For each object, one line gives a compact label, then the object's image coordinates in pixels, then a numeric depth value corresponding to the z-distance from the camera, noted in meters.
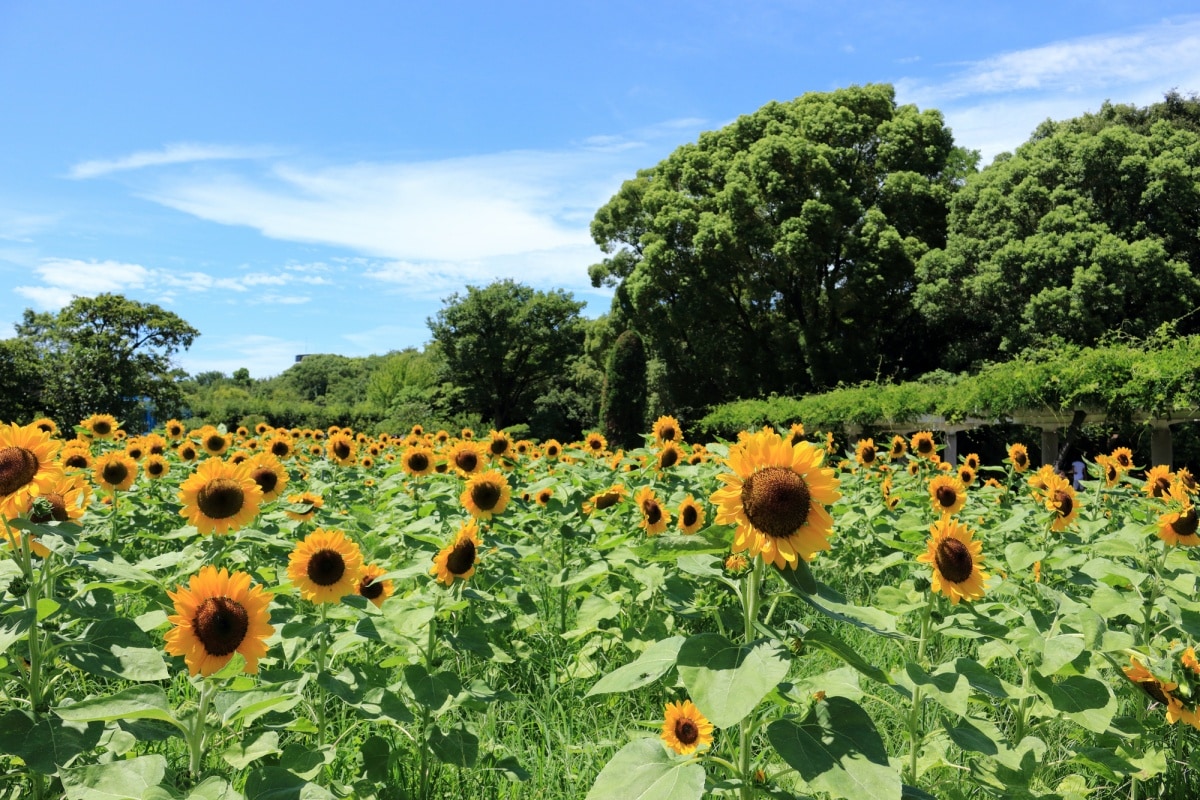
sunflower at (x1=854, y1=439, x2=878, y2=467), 5.67
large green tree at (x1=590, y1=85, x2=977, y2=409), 22.86
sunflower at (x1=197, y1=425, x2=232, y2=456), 4.96
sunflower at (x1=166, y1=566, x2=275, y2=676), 1.68
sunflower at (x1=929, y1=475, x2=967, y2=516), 3.14
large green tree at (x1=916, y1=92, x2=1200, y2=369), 17.55
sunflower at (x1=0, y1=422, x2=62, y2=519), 1.72
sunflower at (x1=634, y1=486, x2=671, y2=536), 3.26
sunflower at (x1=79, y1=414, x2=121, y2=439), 6.49
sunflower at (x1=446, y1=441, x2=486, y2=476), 3.60
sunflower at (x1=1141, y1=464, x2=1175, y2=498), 3.67
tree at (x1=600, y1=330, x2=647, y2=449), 25.45
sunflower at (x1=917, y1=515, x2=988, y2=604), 2.12
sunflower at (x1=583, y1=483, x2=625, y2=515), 3.79
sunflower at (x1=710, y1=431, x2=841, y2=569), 1.41
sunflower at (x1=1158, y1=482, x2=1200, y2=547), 2.64
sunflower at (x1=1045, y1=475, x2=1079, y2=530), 3.29
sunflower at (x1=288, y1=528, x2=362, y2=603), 2.11
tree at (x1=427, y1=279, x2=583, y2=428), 35.91
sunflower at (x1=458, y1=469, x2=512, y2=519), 3.01
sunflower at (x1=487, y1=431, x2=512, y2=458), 4.59
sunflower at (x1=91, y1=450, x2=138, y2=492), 3.63
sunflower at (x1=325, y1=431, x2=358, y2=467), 5.36
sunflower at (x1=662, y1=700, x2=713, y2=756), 2.18
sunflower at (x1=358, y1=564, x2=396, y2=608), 2.32
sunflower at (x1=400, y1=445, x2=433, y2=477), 4.24
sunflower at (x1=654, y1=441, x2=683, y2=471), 4.07
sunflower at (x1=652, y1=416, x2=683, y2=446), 4.66
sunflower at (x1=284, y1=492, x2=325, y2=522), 2.87
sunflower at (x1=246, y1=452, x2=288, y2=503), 3.08
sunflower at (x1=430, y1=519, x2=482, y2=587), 2.29
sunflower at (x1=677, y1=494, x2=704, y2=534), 2.92
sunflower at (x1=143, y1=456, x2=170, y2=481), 4.45
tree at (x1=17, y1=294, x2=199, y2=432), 25.11
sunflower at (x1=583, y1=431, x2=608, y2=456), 6.53
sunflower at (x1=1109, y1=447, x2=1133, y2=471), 4.97
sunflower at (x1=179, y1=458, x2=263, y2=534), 2.48
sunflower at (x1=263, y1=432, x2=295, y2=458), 5.36
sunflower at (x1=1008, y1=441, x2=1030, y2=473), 4.74
